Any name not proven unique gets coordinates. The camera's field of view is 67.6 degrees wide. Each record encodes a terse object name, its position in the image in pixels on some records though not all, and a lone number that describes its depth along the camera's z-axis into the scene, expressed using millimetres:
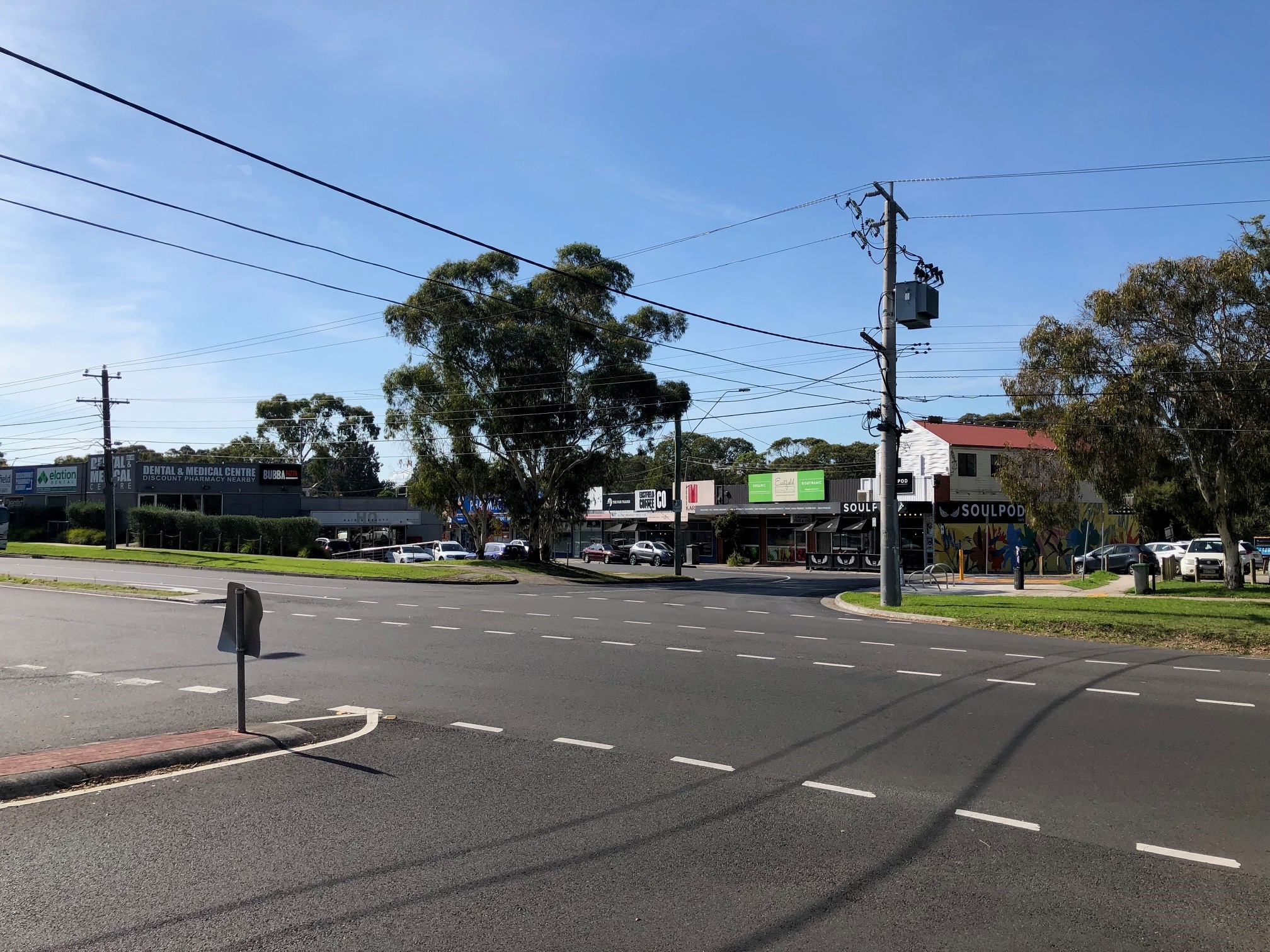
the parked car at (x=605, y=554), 61500
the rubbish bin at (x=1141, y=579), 28016
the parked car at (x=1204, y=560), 36500
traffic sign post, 8766
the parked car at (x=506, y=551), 50688
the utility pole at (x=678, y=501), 43062
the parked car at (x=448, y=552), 49062
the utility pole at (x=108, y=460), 46094
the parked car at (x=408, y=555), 47625
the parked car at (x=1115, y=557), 43562
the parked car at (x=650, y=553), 58062
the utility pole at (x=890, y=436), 24312
